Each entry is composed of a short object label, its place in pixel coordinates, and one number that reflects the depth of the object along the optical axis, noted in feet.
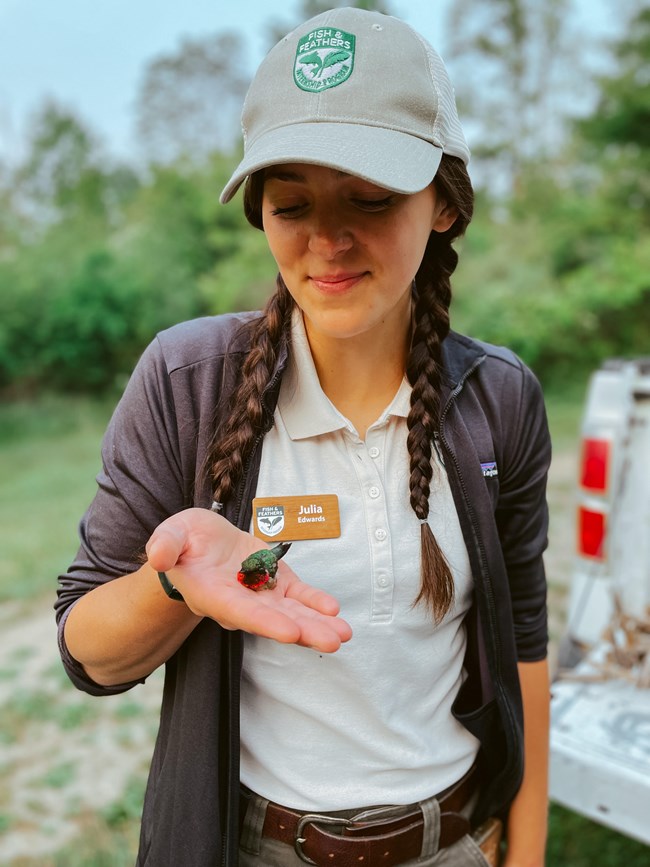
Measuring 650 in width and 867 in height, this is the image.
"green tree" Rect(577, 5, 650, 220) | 49.75
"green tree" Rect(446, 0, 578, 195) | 75.15
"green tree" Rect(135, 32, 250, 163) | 88.84
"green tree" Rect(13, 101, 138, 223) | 86.89
